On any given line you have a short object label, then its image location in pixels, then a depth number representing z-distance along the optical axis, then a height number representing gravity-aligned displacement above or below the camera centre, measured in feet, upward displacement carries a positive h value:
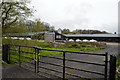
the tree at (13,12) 19.20 +6.57
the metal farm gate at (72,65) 6.96 -5.25
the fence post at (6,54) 15.89 -3.25
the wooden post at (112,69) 6.83 -2.69
